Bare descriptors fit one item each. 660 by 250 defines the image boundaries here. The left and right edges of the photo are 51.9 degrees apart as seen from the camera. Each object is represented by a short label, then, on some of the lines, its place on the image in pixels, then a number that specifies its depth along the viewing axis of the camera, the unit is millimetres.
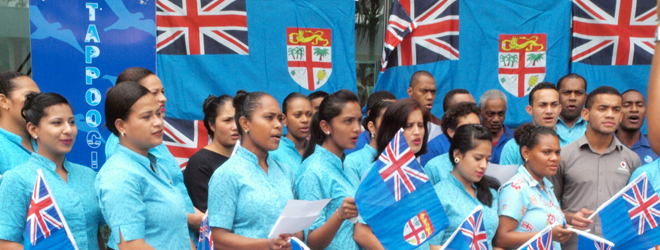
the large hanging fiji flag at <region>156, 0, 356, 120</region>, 5441
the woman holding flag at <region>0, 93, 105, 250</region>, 2570
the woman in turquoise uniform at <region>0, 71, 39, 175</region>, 3143
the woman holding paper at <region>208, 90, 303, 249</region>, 2777
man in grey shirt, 4148
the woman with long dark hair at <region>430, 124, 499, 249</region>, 3490
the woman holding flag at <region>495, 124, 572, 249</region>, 3578
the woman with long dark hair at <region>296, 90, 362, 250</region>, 2973
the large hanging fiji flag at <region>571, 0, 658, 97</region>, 6199
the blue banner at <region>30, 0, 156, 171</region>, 4812
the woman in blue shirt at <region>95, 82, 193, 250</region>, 2496
